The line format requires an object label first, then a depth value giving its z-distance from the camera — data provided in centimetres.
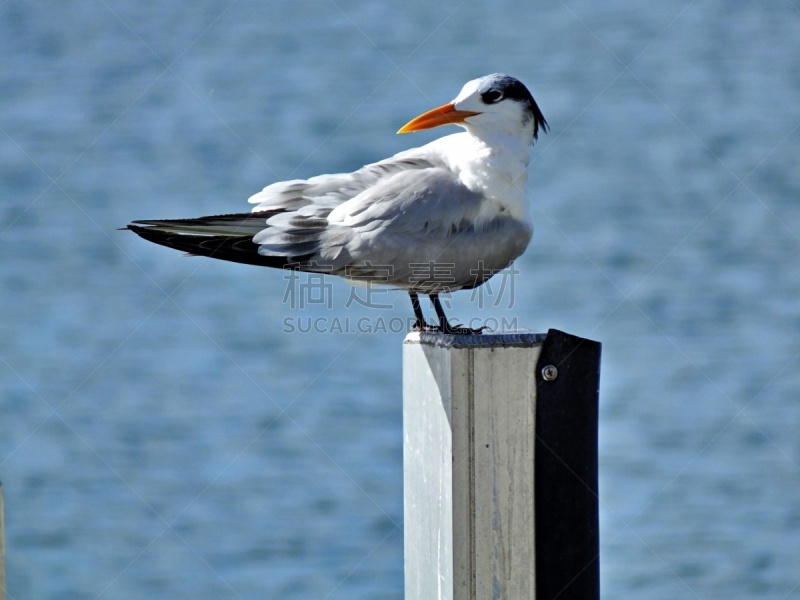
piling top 519
